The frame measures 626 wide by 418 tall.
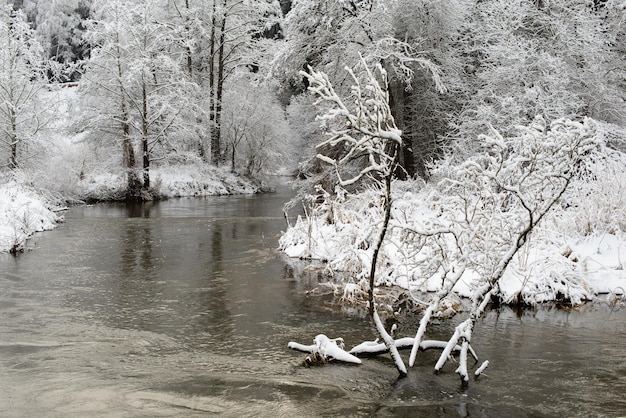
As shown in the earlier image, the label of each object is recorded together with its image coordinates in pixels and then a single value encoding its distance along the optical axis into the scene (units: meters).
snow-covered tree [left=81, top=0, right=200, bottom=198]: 25.20
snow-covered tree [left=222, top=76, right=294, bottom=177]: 32.97
